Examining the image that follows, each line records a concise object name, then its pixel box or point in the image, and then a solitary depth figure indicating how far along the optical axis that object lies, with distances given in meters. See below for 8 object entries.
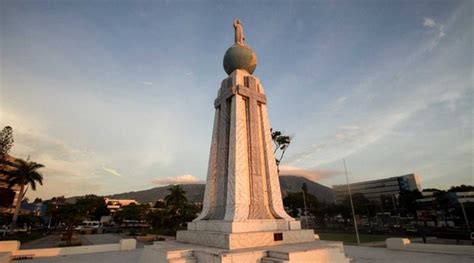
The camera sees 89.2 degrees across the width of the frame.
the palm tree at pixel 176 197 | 38.69
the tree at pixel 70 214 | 27.11
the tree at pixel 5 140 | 36.22
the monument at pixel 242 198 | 9.53
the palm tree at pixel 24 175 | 36.00
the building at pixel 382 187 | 119.79
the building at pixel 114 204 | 109.37
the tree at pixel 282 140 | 29.77
